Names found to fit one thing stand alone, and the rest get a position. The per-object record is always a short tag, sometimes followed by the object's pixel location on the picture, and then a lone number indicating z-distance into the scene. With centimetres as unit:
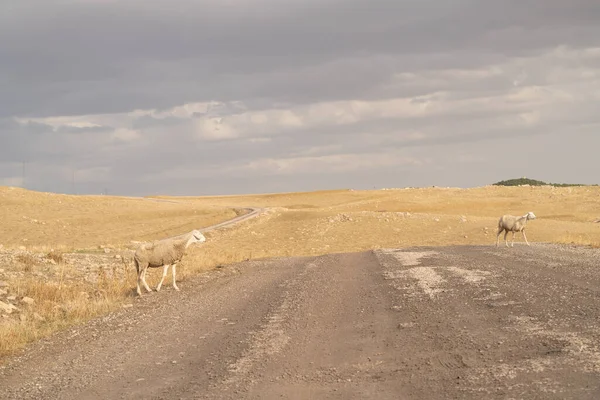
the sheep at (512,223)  3294
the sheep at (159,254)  1980
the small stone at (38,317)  1635
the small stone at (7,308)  1698
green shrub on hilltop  13512
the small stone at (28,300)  1820
